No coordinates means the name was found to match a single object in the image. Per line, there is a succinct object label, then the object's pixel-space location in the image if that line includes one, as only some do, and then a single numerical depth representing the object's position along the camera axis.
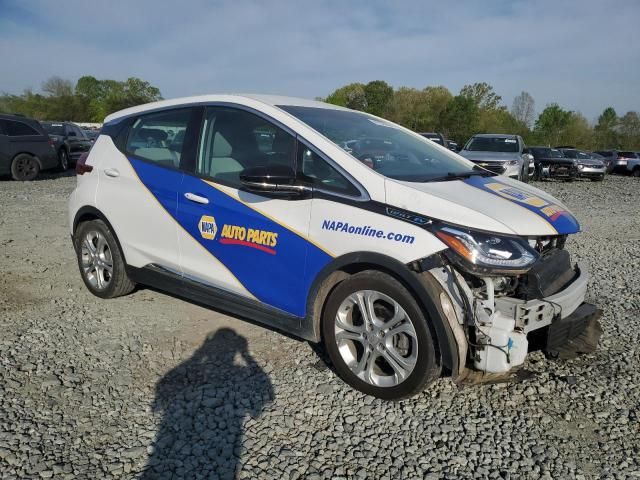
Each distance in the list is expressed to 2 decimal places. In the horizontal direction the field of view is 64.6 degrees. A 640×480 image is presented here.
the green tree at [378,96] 69.56
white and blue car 2.81
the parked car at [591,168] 20.54
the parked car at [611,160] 27.53
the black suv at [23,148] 13.68
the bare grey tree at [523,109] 68.38
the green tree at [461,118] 56.38
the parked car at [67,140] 16.64
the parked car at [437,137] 21.04
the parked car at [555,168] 20.16
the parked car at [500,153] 14.03
